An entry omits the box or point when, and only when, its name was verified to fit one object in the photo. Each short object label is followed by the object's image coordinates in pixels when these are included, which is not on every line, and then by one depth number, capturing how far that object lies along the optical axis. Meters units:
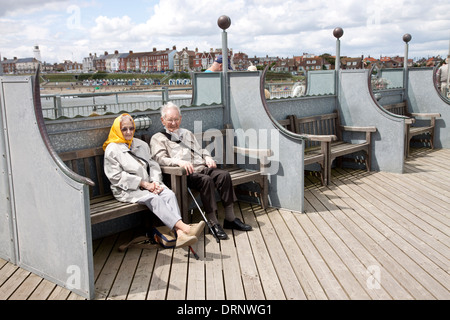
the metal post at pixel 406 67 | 8.72
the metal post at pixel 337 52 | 7.17
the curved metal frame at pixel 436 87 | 8.42
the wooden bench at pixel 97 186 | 3.63
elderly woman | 3.72
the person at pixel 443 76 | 11.31
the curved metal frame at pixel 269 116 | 4.88
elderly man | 4.20
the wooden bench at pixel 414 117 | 7.79
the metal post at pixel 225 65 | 5.33
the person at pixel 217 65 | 6.19
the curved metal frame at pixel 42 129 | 3.05
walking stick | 4.14
